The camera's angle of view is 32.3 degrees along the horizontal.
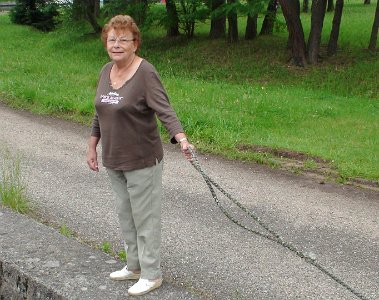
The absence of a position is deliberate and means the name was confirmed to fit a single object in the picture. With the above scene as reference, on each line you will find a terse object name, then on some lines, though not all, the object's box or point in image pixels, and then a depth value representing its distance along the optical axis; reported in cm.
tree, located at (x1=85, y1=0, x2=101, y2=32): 2417
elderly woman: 379
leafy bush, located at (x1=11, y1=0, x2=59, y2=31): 3100
